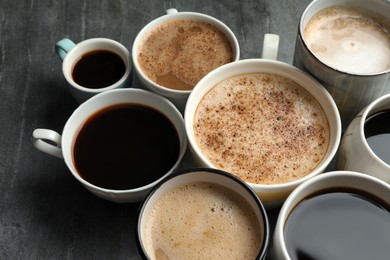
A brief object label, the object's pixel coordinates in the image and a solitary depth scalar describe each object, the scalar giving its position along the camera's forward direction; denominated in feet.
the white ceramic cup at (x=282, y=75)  2.06
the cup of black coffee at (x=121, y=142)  2.20
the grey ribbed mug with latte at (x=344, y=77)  2.12
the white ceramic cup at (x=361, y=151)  2.03
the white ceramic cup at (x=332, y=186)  1.94
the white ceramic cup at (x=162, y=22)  2.30
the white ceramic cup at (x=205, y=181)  1.94
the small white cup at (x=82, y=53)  2.38
